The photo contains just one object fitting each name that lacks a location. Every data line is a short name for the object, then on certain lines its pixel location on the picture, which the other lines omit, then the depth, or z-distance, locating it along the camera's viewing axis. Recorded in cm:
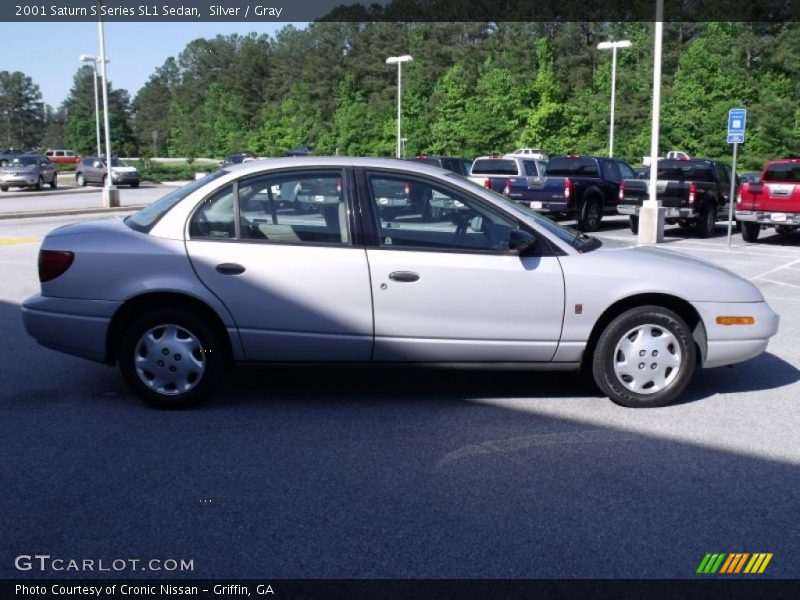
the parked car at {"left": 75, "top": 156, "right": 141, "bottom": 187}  4884
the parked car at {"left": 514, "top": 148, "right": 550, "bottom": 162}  5584
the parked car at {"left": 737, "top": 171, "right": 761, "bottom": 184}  2958
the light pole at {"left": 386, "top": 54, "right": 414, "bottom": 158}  3838
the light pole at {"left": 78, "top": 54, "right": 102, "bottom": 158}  4301
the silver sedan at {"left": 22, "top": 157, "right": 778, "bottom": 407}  593
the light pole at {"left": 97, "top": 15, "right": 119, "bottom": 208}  3017
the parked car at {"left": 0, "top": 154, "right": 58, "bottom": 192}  4312
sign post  1803
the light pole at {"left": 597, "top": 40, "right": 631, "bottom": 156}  3669
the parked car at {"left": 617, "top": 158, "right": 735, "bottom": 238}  2066
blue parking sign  1806
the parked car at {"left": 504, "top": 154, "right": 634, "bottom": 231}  2166
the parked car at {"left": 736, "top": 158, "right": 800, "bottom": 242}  1839
